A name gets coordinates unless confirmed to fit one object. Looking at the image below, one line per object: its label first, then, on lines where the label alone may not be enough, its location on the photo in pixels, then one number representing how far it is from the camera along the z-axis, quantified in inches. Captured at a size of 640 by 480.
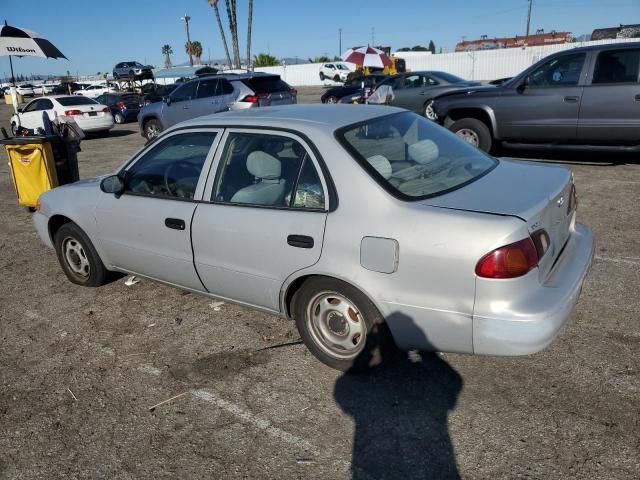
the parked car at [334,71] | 1693.4
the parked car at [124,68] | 1720.6
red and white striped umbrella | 629.9
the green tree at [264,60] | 2433.6
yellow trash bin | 286.8
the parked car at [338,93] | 783.0
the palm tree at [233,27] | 1820.9
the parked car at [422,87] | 537.0
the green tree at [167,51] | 4035.4
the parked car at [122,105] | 911.0
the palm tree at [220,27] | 1990.7
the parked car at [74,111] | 677.9
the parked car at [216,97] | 503.2
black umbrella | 386.6
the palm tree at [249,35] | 1824.6
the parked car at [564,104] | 300.8
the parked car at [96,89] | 1526.9
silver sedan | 102.7
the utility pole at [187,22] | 2847.9
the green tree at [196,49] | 3307.1
